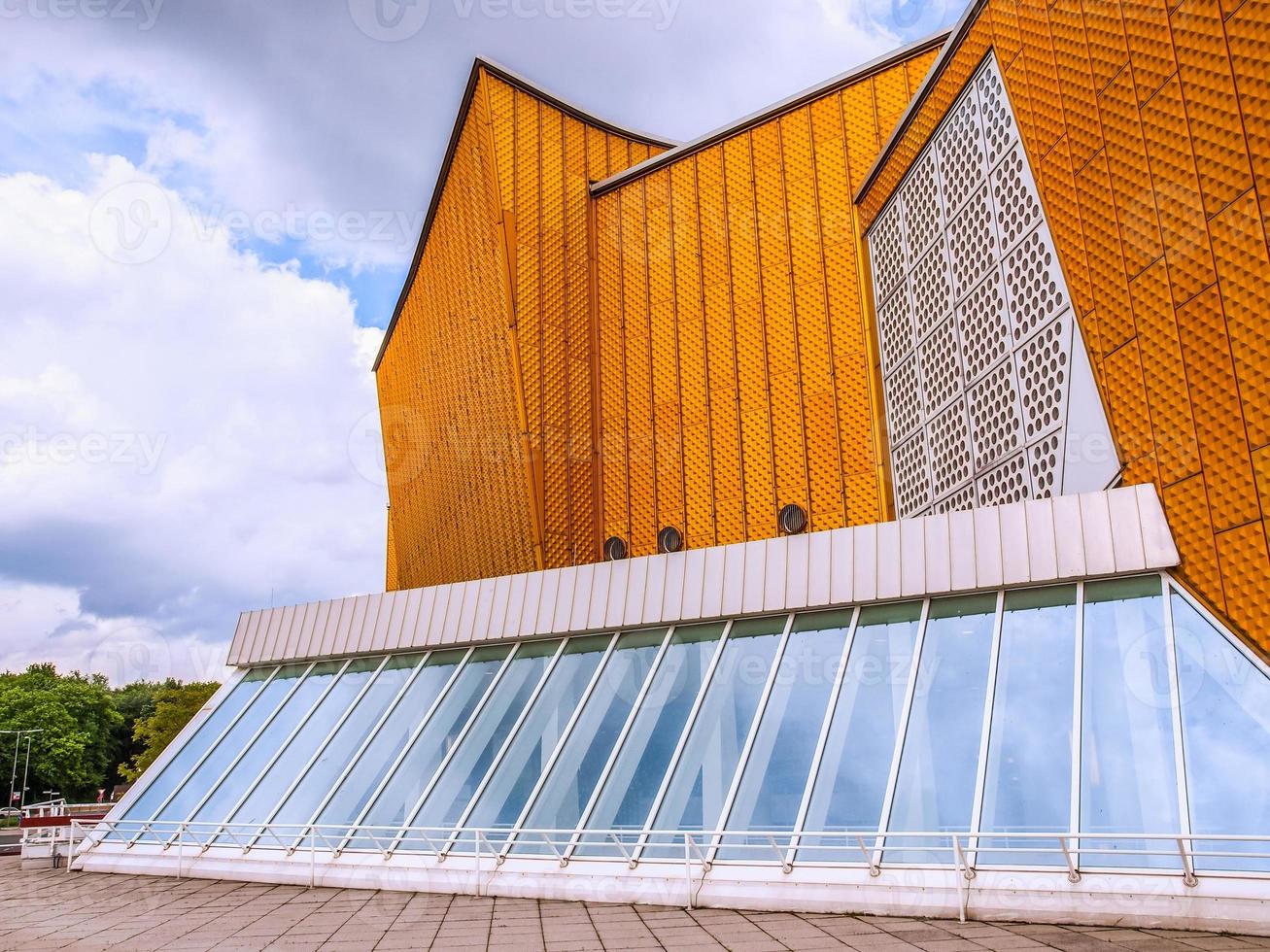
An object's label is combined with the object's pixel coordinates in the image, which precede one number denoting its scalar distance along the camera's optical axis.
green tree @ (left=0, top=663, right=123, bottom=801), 63.97
